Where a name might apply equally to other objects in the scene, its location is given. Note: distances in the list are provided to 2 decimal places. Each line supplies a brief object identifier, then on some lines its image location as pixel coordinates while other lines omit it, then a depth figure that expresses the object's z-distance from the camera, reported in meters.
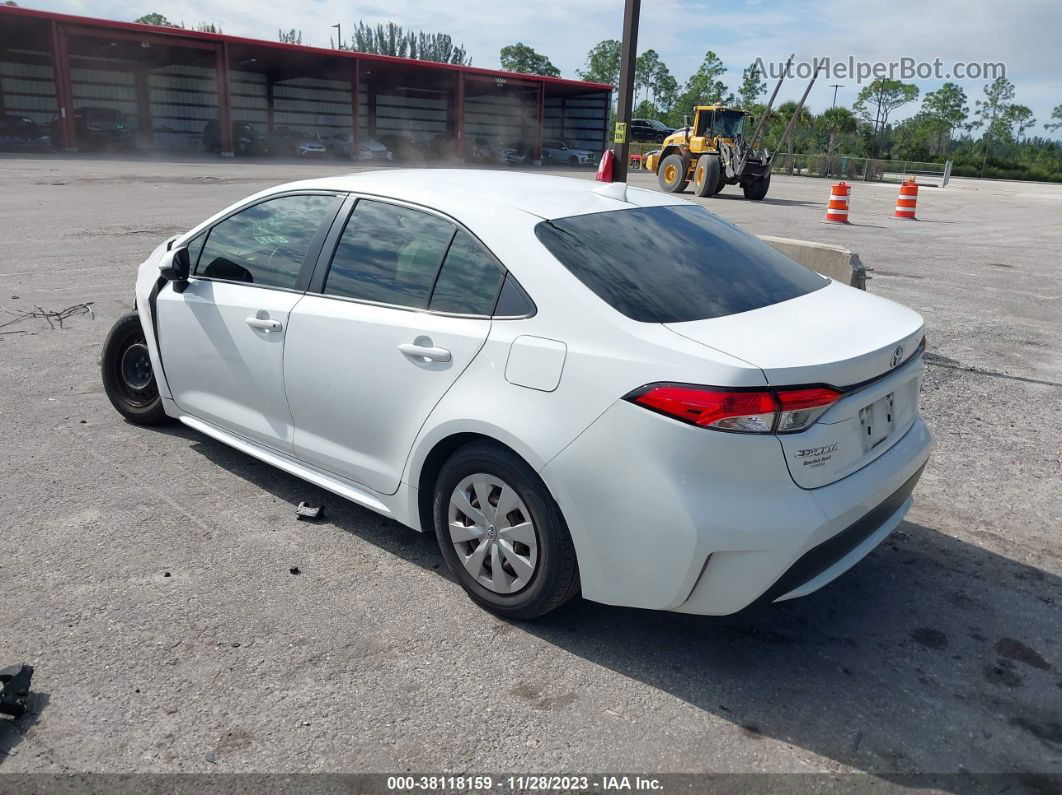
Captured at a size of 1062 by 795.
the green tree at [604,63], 113.25
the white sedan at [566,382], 2.65
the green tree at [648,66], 112.94
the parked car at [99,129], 35.91
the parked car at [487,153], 46.09
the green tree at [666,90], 112.50
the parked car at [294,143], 40.62
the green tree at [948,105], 92.06
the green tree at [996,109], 93.25
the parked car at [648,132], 55.41
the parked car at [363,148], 42.66
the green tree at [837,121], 62.82
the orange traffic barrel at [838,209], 19.80
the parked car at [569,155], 49.25
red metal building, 36.81
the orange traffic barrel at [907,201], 21.67
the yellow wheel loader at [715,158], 24.12
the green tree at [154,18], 96.94
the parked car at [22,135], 34.66
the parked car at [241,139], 39.12
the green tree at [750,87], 88.34
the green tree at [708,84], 93.00
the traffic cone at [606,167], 10.65
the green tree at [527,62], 117.30
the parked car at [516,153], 46.28
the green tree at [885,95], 91.44
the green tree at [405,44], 92.76
